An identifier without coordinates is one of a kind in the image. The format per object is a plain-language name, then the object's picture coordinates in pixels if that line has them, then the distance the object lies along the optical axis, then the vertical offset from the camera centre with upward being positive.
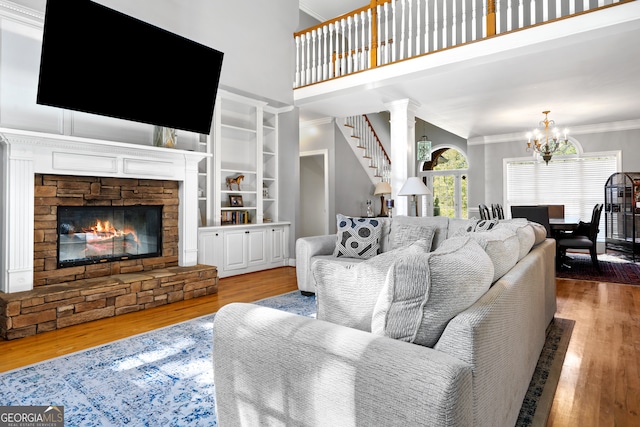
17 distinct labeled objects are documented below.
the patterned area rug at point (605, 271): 4.88 -0.77
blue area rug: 1.74 -0.89
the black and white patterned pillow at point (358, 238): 3.92 -0.21
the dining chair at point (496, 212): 6.21 +0.09
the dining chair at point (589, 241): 5.31 -0.34
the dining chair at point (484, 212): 6.10 +0.09
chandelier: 5.85 +1.14
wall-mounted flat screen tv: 3.17 +1.47
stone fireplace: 3.05 -0.11
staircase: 7.52 +1.54
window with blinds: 7.59 +0.78
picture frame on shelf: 5.58 +0.27
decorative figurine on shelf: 5.58 +0.57
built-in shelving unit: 5.11 +0.41
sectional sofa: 0.88 -0.36
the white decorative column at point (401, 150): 5.55 +1.01
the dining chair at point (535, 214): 5.24 +0.05
